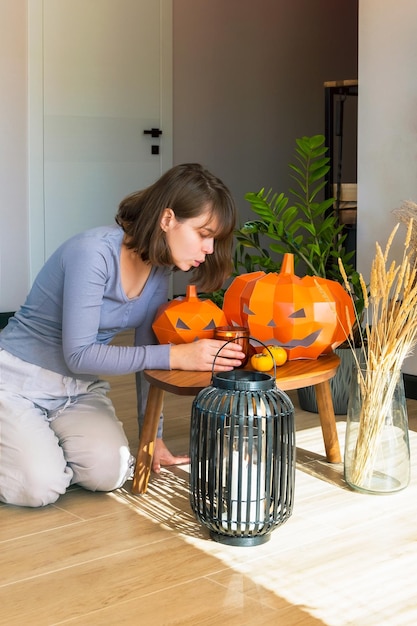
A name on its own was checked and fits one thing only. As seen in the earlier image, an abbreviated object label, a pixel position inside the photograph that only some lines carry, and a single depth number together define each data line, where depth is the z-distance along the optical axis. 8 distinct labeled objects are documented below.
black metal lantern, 2.05
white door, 5.30
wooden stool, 2.27
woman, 2.33
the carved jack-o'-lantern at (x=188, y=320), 2.50
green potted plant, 3.43
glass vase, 2.47
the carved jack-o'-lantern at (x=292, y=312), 2.50
